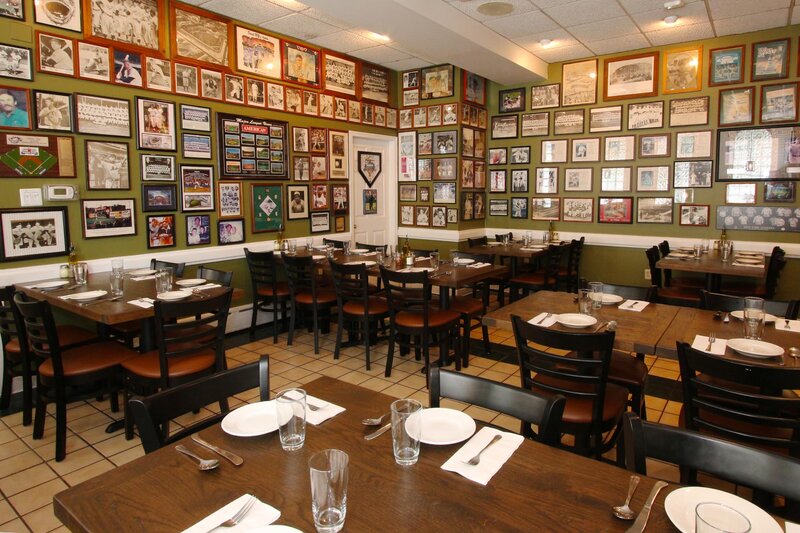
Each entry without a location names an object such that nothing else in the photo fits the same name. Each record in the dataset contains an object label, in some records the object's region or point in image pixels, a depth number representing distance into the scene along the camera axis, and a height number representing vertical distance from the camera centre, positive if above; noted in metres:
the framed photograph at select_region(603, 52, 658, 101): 6.33 +1.77
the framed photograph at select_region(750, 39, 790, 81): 5.58 +1.72
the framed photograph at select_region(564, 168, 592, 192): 6.97 +0.53
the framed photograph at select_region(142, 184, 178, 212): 4.73 +0.23
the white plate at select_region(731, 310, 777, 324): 2.74 -0.54
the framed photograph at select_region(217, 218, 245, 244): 5.40 -0.10
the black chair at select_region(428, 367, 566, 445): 1.54 -0.58
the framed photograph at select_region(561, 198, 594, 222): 7.00 +0.12
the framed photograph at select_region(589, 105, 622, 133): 6.62 +1.30
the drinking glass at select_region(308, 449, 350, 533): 1.08 -0.57
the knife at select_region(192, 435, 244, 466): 1.37 -0.63
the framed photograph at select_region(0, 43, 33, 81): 3.78 +1.20
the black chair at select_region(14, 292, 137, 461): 2.87 -0.85
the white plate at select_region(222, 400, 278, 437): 1.53 -0.61
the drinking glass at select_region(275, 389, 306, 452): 1.45 -0.57
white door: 7.11 +0.42
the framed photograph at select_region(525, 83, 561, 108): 7.04 +1.70
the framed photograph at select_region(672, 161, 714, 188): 6.15 +0.53
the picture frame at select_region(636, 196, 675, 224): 6.44 +0.10
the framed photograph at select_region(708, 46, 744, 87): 5.81 +1.73
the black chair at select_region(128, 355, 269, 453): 1.52 -0.58
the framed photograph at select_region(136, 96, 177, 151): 4.62 +0.90
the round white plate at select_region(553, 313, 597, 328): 2.65 -0.53
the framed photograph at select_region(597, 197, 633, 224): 6.70 +0.11
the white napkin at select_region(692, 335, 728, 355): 2.27 -0.58
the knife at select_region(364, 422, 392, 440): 1.51 -0.63
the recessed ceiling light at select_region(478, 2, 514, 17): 4.91 +2.04
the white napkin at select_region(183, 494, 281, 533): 1.11 -0.66
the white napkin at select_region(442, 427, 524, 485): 1.31 -0.64
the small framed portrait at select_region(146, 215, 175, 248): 4.80 -0.08
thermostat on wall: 4.04 +0.25
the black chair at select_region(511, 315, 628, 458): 2.25 -0.76
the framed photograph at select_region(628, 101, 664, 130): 6.34 +1.28
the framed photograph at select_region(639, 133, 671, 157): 6.36 +0.90
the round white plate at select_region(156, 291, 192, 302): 3.30 -0.48
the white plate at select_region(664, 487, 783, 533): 1.06 -0.64
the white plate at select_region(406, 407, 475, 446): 1.46 -0.61
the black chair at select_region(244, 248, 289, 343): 5.11 -0.66
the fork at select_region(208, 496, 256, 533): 1.12 -0.65
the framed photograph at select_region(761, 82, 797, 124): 5.61 +1.26
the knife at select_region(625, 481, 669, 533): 1.08 -0.64
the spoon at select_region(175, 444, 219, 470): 1.34 -0.64
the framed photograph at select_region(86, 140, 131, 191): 4.32 +0.49
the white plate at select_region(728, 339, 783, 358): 2.18 -0.57
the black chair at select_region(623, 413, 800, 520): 1.25 -0.62
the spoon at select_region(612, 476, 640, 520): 1.12 -0.65
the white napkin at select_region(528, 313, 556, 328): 2.68 -0.54
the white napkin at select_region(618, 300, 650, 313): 3.01 -0.52
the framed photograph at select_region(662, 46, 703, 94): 6.04 +1.76
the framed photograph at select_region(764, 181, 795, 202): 5.71 +0.29
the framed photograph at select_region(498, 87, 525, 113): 7.33 +1.71
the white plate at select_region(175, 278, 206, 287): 3.79 -0.45
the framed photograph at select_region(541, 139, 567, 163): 7.09 +0.94
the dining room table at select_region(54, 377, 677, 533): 1.13 -0.65
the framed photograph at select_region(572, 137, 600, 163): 6.84 +0.92
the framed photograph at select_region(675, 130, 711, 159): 6.11 +0.88
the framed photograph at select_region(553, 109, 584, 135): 6.91 +1.31
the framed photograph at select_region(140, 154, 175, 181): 4.70 +0.51
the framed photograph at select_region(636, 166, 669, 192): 6.42 +0.49
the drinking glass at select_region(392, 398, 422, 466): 1.36 -0.56
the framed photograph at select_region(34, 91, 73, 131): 3.98 +0.89
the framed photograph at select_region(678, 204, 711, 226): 6.21 +0.04
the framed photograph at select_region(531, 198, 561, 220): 7.27 +0.15
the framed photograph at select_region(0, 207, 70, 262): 3.87 -0.07
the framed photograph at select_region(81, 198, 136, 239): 4.34 +0.05
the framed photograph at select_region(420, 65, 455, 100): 6.99 +1.90
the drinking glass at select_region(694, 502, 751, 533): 1.00 -0.60
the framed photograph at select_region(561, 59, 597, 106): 6.75 +1.81
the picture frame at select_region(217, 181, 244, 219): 5.36 +0.24
